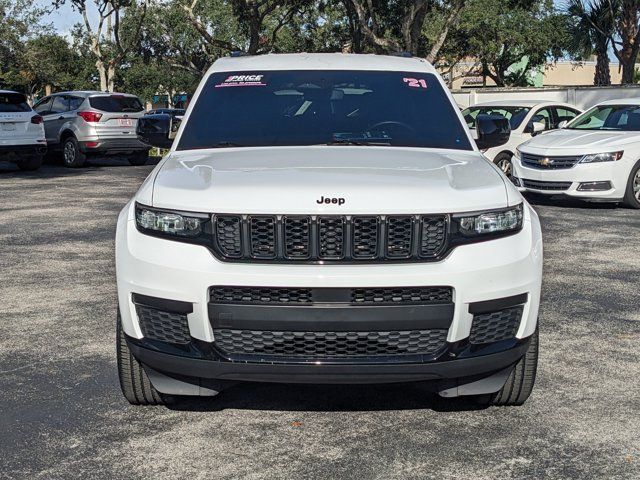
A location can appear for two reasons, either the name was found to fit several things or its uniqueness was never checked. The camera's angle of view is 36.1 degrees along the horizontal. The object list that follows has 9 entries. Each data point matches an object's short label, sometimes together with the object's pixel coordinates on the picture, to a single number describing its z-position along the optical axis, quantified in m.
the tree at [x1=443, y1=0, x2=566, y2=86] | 49.66
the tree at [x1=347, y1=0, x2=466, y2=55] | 27.44
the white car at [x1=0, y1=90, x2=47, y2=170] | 19.58
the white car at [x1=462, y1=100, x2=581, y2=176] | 17.03
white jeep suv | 4.07
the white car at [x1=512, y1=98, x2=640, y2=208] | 13.82
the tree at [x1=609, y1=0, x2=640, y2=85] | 31.20
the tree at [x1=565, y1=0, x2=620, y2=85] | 32.03
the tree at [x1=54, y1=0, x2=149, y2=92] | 38.12
